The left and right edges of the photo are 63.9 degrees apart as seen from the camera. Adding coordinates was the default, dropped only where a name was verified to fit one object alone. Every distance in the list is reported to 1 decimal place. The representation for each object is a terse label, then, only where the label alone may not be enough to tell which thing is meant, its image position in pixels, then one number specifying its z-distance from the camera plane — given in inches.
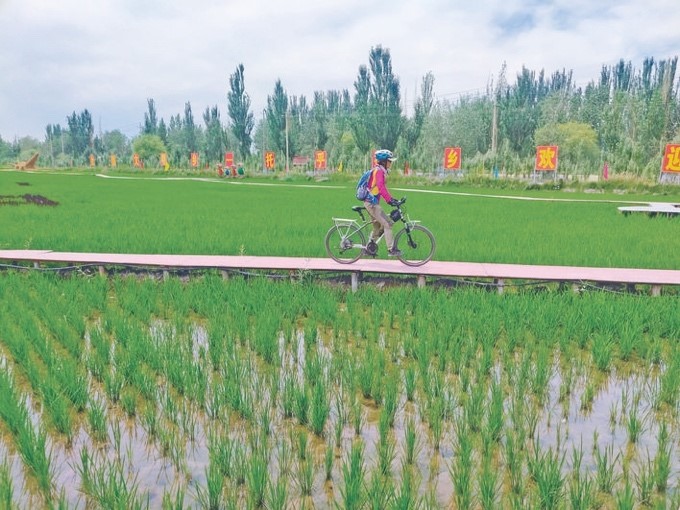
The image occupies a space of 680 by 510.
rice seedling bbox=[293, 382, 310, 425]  146.9
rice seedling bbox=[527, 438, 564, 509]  107.3
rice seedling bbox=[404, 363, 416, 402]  161.8
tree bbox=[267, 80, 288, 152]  2211.0
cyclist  277.3
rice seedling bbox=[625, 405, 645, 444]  137.8
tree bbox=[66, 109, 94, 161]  3496.6
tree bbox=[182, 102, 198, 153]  3056.1
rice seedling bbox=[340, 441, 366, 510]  105.2
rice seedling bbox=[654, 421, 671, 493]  116.2
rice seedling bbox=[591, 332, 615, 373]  184.0
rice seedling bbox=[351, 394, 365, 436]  143.3
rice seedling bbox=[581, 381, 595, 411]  156.9
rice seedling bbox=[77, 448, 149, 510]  106.2
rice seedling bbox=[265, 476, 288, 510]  105.5
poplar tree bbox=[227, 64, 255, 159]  2229.3
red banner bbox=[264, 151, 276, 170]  1920.5
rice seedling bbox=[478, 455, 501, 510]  106.5
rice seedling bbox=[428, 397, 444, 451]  137.0
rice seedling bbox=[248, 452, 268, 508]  108.6
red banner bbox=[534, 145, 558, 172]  1232.8
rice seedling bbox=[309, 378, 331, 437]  140.9
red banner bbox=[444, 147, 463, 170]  1376.7
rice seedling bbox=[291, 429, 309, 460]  127.5
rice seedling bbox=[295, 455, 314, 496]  115.9
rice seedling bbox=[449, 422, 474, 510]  109.6
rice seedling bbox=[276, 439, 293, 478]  121.1
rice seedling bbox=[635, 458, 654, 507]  111.6
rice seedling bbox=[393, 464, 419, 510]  101.3
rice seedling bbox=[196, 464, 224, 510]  108.5
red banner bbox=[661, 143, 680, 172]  1027.9
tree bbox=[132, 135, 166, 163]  3083.2
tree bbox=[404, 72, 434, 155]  1800.0
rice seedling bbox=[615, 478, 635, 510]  98.2
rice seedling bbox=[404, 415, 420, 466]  128.3
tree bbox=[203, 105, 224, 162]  2577.3
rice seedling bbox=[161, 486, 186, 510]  101.5
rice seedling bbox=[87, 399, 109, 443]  137.8
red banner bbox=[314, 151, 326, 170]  1758.1
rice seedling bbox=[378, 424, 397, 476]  122.6
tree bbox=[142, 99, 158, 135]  3496.6
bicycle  298.5
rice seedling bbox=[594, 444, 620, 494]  115.0
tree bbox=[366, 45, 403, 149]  1736.0
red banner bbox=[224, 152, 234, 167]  2094.1
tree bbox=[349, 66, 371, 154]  1766.9
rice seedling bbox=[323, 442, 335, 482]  121.3
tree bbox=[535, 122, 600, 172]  1918.1
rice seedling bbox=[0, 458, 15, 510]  105.8
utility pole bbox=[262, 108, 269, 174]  1927.9
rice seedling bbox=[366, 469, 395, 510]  105.3
